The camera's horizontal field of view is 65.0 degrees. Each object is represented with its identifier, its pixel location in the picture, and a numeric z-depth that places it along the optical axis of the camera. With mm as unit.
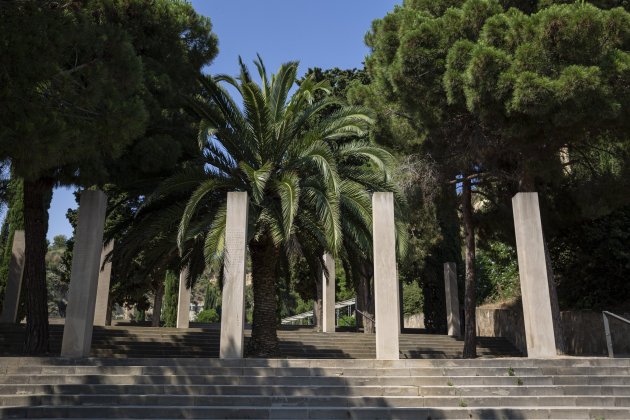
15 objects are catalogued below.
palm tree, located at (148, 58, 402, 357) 11078
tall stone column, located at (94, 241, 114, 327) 16031
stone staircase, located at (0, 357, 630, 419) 7156
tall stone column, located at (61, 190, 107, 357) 9422
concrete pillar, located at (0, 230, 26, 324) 15820
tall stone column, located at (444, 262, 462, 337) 18781
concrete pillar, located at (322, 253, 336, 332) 18156
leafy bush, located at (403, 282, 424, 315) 29781
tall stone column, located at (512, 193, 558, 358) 9789
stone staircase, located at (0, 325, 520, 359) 13734
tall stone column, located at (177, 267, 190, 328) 18969
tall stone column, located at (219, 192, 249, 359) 9250
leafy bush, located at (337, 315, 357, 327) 34116
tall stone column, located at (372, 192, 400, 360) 9234
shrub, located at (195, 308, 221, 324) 37000
